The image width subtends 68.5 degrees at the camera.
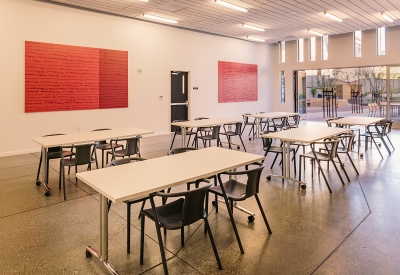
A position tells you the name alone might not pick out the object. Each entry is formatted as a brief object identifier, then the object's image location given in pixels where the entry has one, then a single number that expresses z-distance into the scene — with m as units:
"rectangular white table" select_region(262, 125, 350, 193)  4.26
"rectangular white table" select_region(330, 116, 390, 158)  6.07
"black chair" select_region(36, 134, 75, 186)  4.34
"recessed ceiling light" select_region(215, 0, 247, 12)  6.88
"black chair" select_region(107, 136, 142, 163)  4.72
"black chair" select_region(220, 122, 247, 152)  6.81
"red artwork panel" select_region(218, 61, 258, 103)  10.93
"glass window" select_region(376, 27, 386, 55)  10.25
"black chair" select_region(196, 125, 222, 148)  6.35
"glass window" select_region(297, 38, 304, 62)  12.34
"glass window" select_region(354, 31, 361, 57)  10.78
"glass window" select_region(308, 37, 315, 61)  11.95
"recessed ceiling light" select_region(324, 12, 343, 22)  8.06
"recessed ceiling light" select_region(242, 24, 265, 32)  9.23
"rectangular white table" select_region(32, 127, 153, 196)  4.04
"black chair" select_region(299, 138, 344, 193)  4.15
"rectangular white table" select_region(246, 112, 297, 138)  8.05
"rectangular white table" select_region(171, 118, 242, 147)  6.28
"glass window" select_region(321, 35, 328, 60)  11.58
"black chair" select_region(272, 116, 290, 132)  8.16
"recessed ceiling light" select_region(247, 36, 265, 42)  11.20
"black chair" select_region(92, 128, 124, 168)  5.11
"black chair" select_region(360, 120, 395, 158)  6.22
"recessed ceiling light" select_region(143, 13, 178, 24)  7.86
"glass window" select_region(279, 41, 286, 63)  12.94
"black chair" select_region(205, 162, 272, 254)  2.65
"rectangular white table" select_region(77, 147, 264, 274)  2.17
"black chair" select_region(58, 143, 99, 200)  4.01
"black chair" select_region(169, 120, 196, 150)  6.79
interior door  9.52
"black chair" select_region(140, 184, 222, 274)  2.15
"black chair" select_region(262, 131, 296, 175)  4.72
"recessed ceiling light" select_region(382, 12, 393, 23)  8.17
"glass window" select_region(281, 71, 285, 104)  13.27
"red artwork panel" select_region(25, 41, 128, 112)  6.66
